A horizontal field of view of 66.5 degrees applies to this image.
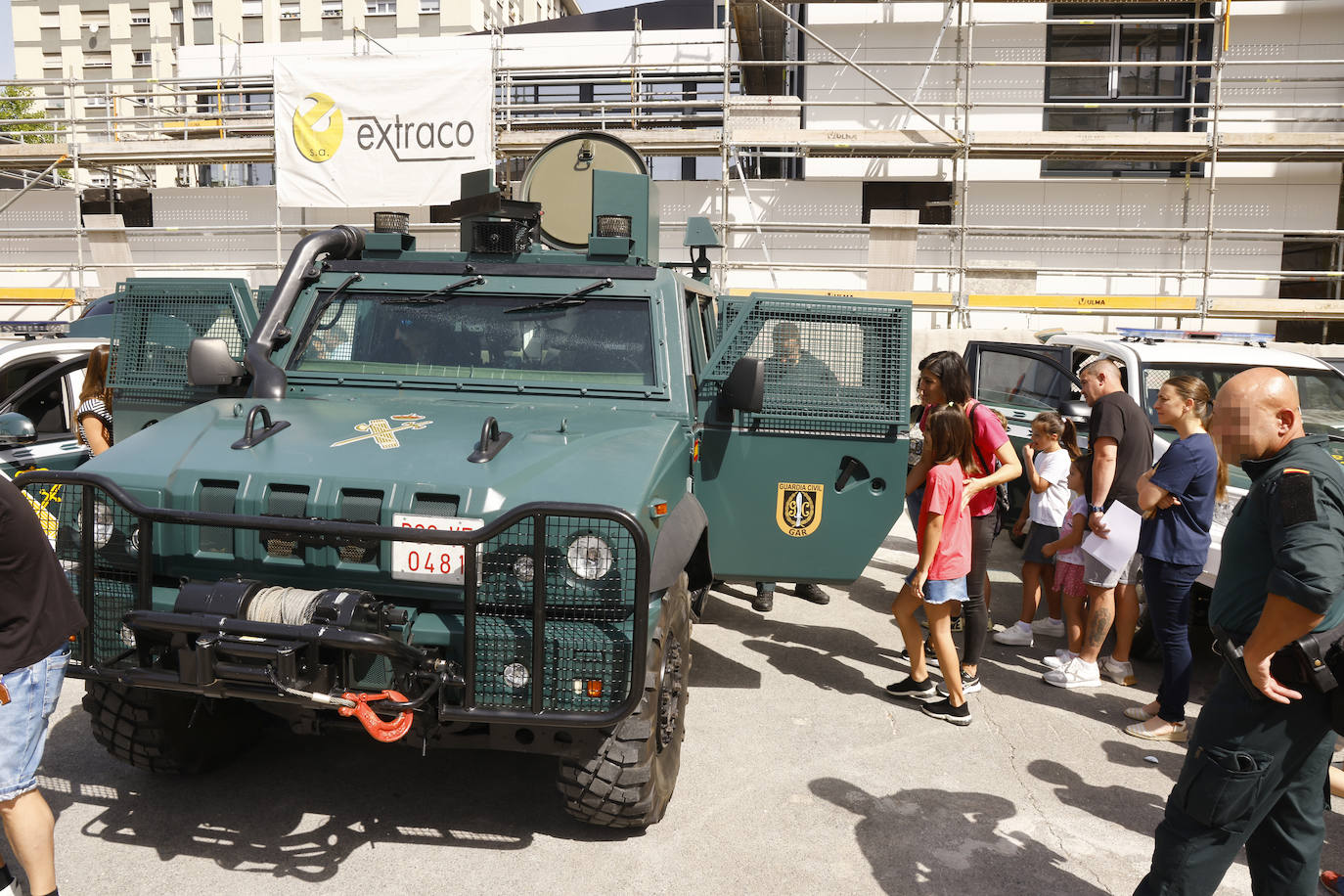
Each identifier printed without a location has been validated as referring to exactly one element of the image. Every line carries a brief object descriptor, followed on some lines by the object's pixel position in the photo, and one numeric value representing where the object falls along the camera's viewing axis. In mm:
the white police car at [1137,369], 7285
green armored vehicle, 3283
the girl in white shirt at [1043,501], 6426
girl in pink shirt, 5102
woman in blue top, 4910
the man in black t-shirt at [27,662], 3008
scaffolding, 14609
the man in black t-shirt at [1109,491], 5645
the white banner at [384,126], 14688
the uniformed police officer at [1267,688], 2795
